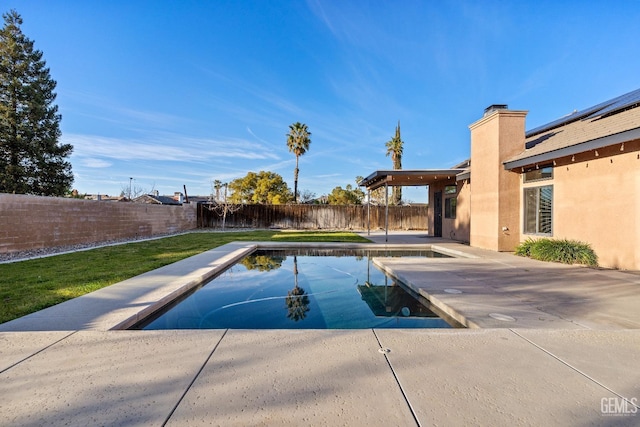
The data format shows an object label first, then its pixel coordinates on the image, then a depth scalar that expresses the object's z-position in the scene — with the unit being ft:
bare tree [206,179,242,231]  71.06
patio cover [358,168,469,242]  40.34
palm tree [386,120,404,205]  110.93
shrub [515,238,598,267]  23.61
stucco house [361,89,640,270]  21.81
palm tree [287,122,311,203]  100.27
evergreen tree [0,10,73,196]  62.44
